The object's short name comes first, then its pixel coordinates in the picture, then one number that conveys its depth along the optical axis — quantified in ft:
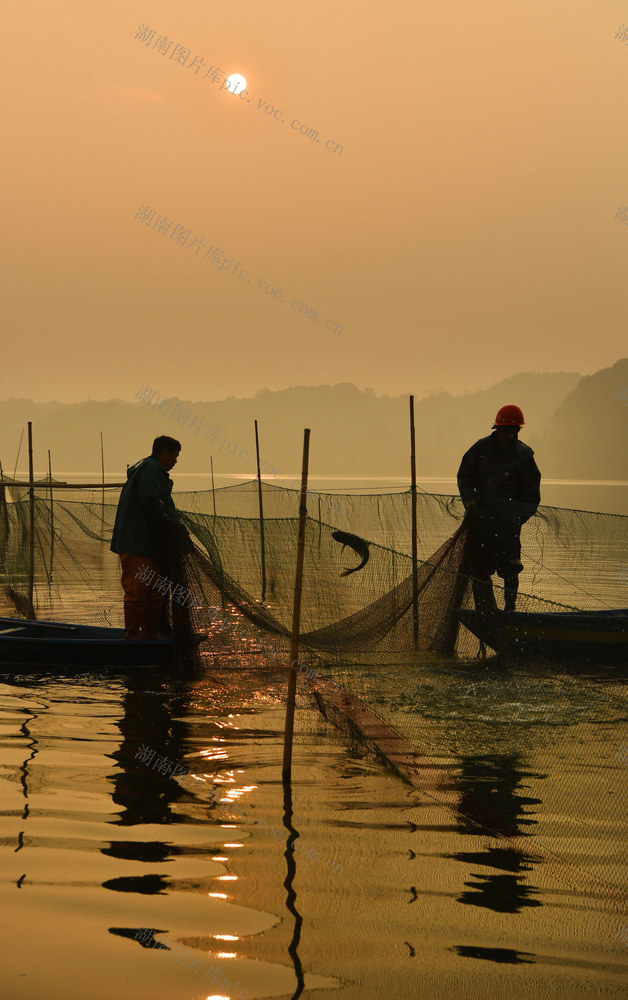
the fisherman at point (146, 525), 52.16
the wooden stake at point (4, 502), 97.00
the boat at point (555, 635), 40.78
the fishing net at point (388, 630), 35.76
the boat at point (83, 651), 52.44
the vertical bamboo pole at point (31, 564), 73.10
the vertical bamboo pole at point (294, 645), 33.68
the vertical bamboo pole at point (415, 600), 45.80
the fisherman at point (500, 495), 53.16
